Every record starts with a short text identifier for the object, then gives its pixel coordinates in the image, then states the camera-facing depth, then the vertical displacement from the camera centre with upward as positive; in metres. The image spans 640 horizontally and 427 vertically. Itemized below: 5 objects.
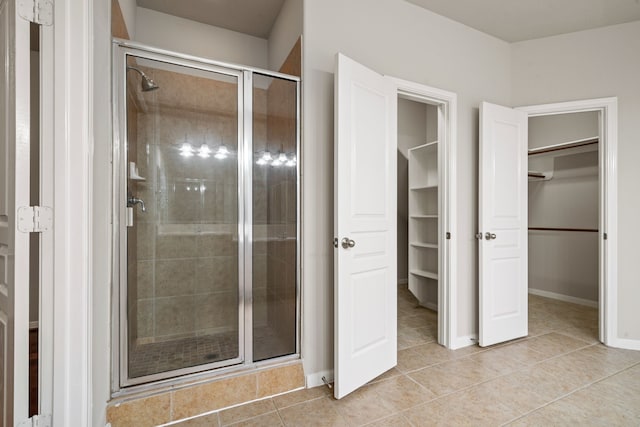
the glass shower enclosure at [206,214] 1.78 -0.01
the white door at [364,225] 1.83 -0.08
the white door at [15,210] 1.15 +0.01
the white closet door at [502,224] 2.61 -0.10
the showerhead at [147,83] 1.78 +0.81
